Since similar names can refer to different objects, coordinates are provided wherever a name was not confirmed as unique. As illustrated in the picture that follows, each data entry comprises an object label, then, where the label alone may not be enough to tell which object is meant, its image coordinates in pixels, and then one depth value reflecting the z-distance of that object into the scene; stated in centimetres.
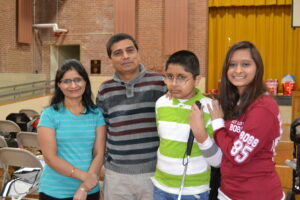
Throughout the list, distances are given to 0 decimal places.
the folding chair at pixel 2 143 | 377
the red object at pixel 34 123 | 540
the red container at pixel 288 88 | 1005
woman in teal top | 183
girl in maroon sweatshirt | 145
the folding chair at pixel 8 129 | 507
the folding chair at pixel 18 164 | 288
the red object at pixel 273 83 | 1021
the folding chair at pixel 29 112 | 798
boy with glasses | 167
